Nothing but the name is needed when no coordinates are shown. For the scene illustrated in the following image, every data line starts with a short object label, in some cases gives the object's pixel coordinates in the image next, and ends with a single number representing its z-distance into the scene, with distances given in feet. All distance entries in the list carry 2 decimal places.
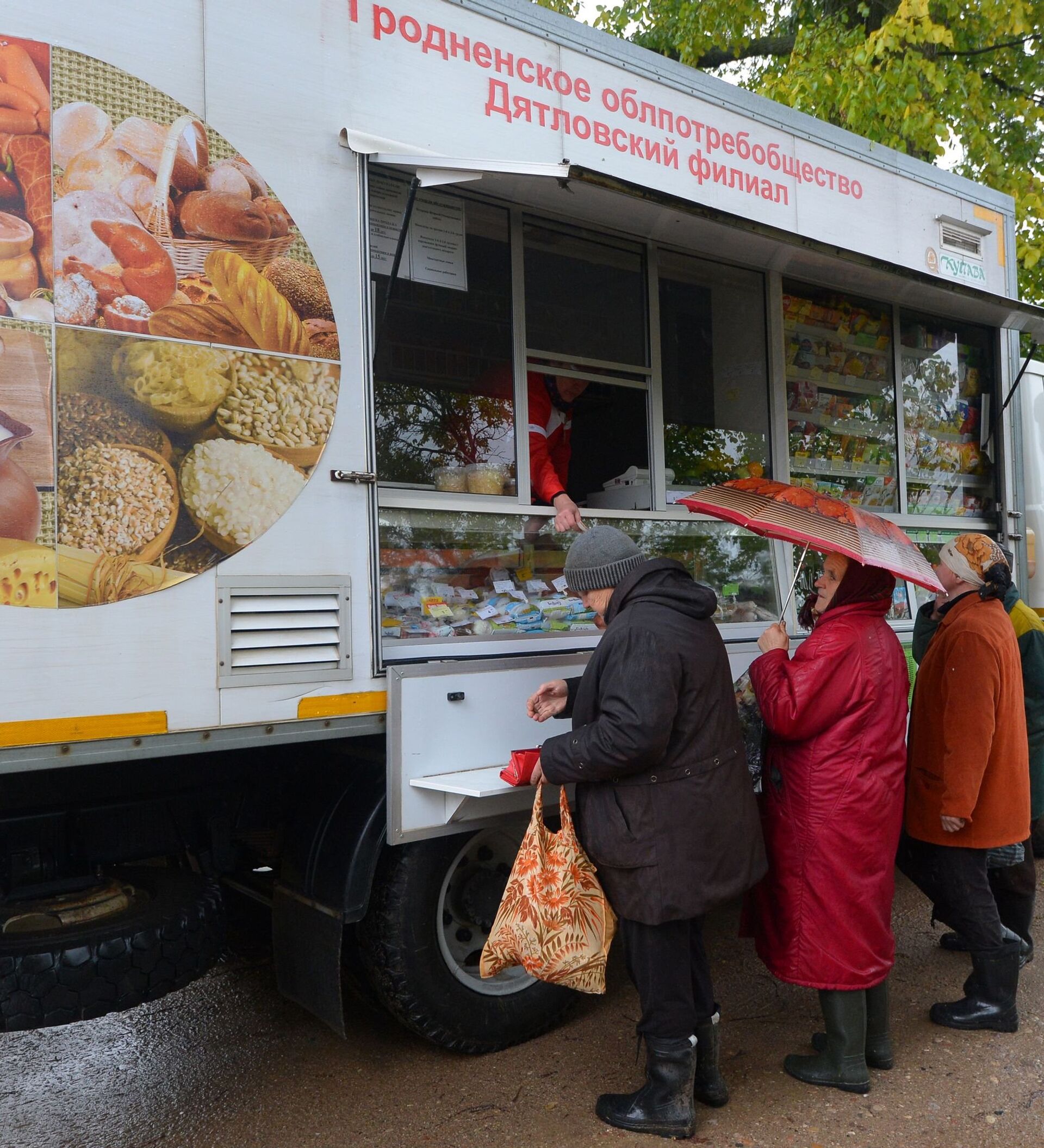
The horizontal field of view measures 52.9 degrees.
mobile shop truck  8.16
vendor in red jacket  13.19
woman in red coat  10.16
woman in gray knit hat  9.19
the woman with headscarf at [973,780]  11.63
